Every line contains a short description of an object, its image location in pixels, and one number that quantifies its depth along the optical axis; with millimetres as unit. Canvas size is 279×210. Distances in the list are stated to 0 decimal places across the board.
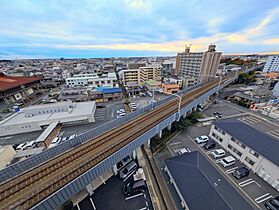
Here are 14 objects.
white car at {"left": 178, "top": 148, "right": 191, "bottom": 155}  17919
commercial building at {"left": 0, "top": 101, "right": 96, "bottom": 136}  24391
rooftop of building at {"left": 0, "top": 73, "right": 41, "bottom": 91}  40494
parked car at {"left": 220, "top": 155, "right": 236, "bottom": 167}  15953
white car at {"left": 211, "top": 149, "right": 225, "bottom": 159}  17203
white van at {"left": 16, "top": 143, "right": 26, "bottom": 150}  19984
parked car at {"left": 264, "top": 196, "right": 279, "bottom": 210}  11032
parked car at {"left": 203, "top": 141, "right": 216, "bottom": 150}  18819
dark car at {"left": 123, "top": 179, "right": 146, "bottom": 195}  13068
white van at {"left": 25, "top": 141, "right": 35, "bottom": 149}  19262
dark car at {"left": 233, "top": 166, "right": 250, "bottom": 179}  14289
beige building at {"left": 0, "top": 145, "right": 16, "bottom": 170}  15133
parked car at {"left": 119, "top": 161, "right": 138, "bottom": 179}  14734
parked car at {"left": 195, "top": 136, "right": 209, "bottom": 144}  20078
